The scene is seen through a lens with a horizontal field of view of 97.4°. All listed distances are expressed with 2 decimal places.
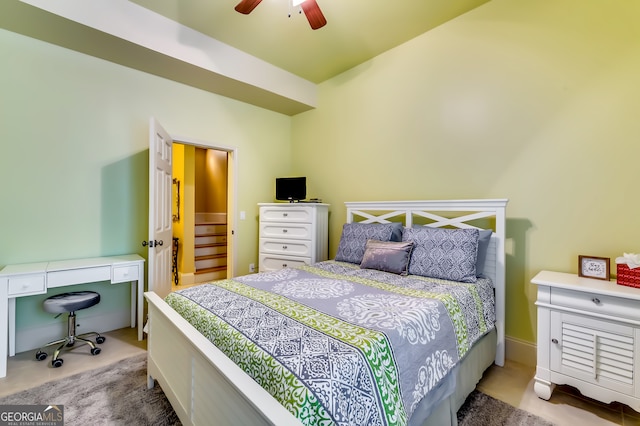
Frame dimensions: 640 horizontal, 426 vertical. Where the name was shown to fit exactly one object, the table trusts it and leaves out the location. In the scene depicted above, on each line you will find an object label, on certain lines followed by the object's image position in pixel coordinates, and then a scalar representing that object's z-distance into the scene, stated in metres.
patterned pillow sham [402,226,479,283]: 2.13
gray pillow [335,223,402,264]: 2.71
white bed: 0.97
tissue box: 1.71
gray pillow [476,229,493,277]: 2.28
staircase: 4.88
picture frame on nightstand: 1.88
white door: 2.59
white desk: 2.06
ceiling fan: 2.01
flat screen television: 3.77
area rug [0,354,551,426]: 1.62
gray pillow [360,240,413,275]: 2.33
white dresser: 3.39
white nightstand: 1.59
